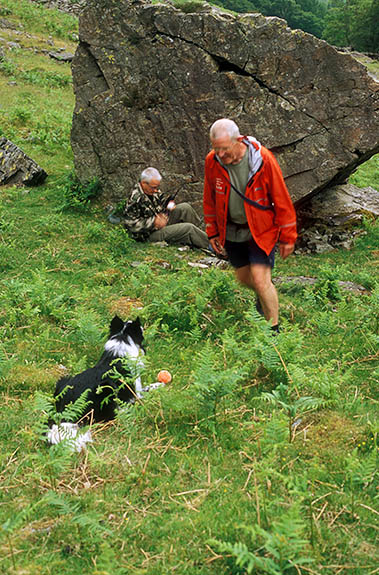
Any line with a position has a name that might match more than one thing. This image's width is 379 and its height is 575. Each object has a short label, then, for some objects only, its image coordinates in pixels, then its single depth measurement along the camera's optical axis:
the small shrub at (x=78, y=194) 11.40
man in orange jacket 5.62
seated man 10.21
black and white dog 4.43
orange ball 5.24
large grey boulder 10.12
